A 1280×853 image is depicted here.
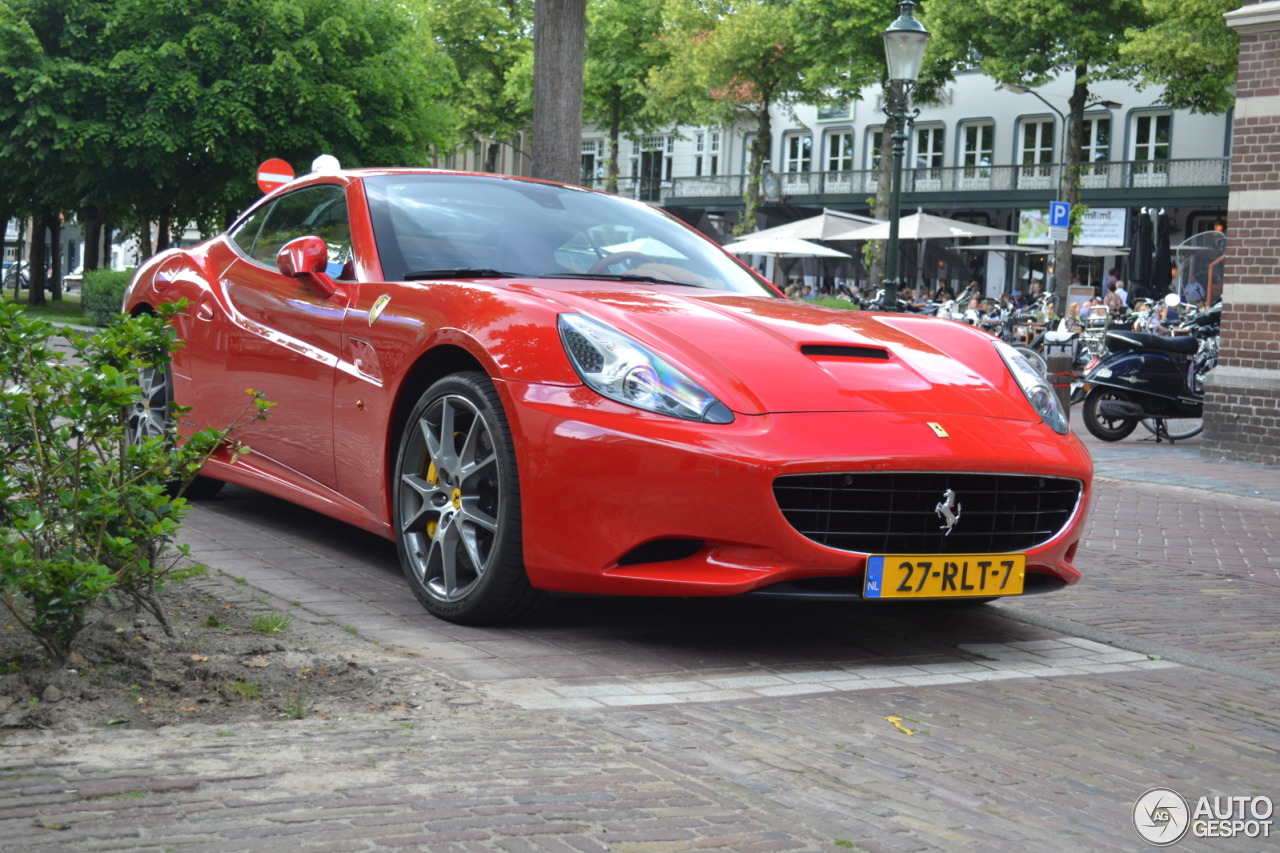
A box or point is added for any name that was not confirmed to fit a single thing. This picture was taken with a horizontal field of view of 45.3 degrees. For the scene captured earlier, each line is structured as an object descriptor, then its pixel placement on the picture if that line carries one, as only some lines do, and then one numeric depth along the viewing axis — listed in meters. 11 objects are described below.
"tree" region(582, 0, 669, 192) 52.16
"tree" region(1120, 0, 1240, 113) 29.95
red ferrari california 4.20
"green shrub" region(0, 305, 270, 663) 3.62
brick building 13.06
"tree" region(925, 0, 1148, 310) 35.06
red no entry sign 17.80
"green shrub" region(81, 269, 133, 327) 25.56
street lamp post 14.58
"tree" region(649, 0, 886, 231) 41.00
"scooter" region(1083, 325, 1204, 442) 14.32
